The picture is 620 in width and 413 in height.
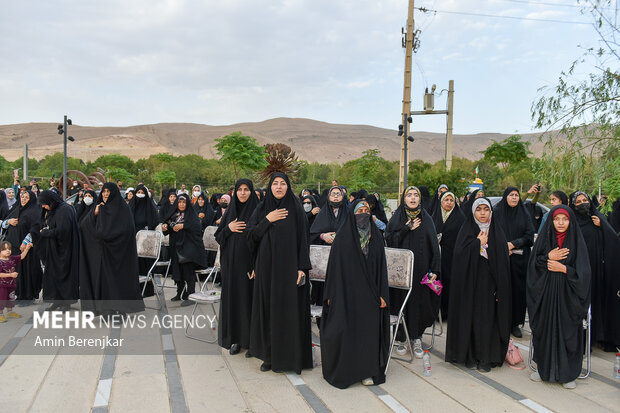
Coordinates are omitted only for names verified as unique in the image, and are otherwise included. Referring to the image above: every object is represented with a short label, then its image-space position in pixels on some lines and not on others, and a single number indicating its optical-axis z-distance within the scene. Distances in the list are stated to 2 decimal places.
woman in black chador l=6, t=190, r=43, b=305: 7.25
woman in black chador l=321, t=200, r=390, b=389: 4.23
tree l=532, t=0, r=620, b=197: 5.99
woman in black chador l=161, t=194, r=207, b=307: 7.37
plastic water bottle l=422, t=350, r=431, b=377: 4.55
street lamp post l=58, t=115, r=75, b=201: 19.41
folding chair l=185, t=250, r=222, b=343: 5.48
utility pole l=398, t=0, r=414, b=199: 17.06
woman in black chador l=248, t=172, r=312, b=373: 4.55
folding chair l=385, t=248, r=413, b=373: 4.86
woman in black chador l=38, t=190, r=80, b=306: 6.74
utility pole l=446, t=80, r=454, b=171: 20.88
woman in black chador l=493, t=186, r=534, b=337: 6.01
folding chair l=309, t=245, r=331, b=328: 5.43
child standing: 6.23
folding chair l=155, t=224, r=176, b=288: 7.58
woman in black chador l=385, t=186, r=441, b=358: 5.21
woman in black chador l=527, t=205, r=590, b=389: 4.30
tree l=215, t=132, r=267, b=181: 23.91
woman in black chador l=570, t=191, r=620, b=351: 5.34
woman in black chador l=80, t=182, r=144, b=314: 6.31
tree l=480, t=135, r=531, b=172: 30.30
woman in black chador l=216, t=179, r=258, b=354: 5.13
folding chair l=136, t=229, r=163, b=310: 6.95
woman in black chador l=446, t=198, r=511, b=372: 4.72
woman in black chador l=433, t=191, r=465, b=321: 6.42
